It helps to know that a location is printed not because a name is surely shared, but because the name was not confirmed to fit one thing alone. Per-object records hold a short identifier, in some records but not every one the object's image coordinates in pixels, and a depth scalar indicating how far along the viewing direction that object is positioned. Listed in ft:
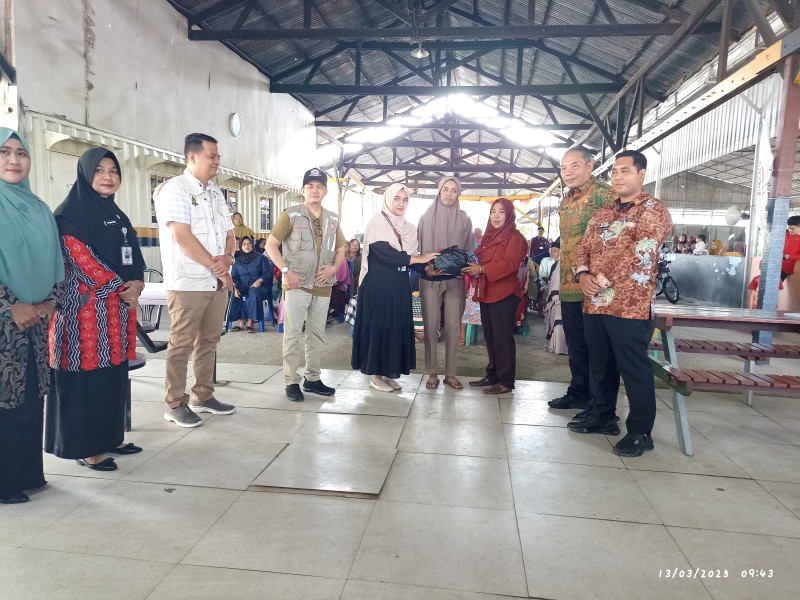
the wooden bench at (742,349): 9.99
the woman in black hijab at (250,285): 19.13
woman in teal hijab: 6.35
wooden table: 8.55
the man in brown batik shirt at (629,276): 8.28
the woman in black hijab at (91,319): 7.20
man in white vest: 8.95
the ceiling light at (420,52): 26.25
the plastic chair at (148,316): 11.03
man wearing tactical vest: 10.78
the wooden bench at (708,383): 8.46
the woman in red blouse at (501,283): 11.53
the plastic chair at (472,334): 18.01
